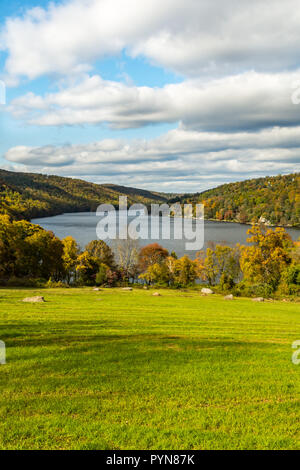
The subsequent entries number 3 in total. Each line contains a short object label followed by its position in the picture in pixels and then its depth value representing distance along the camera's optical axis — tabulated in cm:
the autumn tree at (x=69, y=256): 5256
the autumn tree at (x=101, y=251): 5796
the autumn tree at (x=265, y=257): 4719
